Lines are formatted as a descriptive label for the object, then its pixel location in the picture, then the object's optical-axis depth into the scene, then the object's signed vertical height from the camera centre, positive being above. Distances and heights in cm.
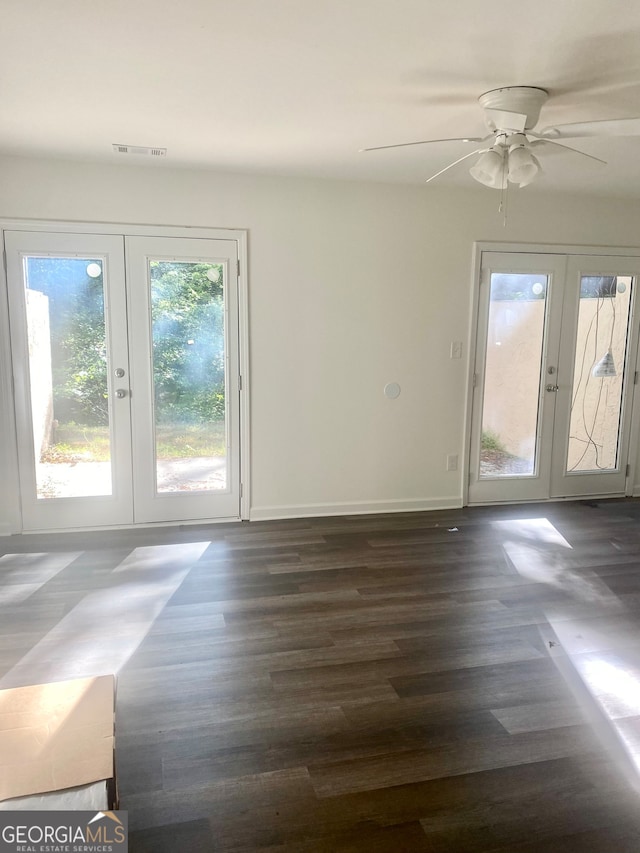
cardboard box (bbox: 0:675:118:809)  133 -94
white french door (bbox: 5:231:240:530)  411 -23
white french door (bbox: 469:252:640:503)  495 -20
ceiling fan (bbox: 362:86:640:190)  272 +102
